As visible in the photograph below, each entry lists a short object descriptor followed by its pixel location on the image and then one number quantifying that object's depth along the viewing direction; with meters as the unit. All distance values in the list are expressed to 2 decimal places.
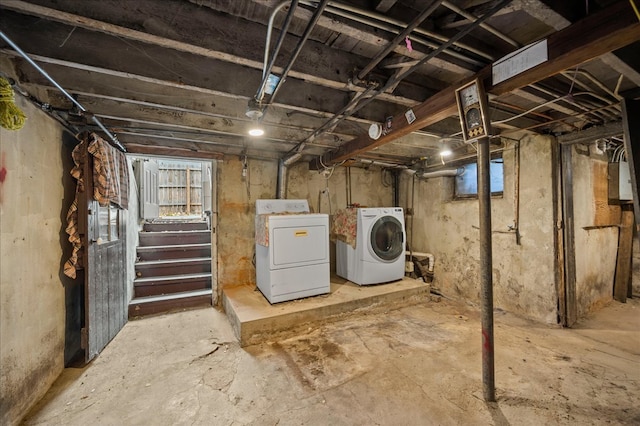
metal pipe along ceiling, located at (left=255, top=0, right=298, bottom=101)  0.94
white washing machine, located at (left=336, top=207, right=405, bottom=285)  3.42
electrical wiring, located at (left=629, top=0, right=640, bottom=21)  0.91
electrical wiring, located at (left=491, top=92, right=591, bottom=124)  1.82
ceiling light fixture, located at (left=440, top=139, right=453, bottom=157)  3.24
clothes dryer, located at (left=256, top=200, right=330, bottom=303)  2.80
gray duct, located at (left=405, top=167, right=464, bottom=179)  3.63
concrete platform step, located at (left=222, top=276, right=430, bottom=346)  2.48
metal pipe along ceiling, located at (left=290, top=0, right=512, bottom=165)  1.00
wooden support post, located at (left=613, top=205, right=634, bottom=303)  3.35
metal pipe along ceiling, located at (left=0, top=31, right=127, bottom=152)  1.11
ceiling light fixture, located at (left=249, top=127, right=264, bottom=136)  2.20
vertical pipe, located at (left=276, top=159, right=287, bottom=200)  3.70
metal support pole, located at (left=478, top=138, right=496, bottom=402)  1.62
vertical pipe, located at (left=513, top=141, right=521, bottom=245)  2.94
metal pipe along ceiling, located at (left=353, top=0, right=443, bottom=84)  0.94
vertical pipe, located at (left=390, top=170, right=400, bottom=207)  4.73
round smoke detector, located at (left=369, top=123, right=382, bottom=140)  2.32
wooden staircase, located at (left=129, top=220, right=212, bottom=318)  3.33
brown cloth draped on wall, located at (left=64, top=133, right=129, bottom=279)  2.07
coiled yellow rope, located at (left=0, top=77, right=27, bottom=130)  1.32
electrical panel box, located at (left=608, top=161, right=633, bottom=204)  3.18
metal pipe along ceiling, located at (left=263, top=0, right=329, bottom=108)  0.96
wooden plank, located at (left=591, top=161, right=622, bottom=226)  3.06
